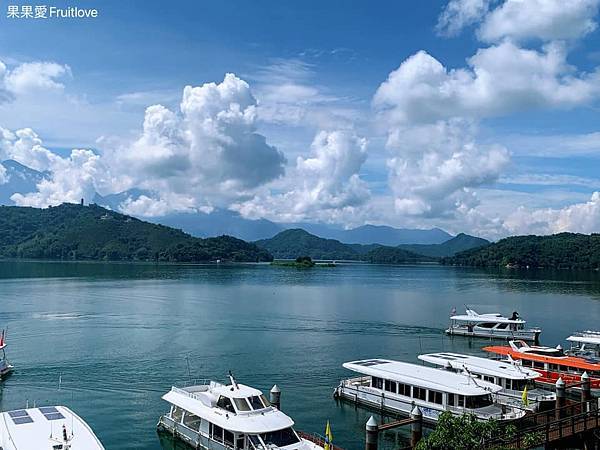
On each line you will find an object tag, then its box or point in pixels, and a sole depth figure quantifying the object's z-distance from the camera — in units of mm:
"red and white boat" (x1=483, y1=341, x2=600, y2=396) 40644
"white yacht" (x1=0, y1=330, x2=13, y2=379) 43469
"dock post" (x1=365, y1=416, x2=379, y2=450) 25562
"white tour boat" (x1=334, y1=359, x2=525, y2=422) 31469
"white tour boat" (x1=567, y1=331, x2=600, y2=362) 49694
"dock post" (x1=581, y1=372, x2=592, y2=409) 34344
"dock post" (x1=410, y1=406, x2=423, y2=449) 27094
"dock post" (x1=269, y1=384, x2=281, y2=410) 31969
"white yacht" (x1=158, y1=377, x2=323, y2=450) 25562
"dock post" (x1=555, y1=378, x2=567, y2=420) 32656
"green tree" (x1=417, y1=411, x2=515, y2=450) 20297
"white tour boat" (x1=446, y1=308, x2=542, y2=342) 65812
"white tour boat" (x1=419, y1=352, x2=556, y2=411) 34188
